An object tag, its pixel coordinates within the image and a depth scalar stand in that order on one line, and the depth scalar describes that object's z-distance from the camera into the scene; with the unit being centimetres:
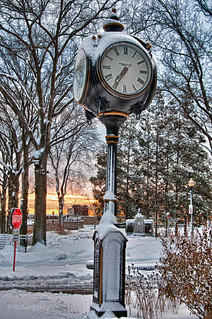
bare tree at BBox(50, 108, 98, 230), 2602
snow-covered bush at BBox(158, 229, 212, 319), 374
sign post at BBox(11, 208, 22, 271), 1039
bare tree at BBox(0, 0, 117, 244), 1310
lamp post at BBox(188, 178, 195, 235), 1848
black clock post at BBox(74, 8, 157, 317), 387
